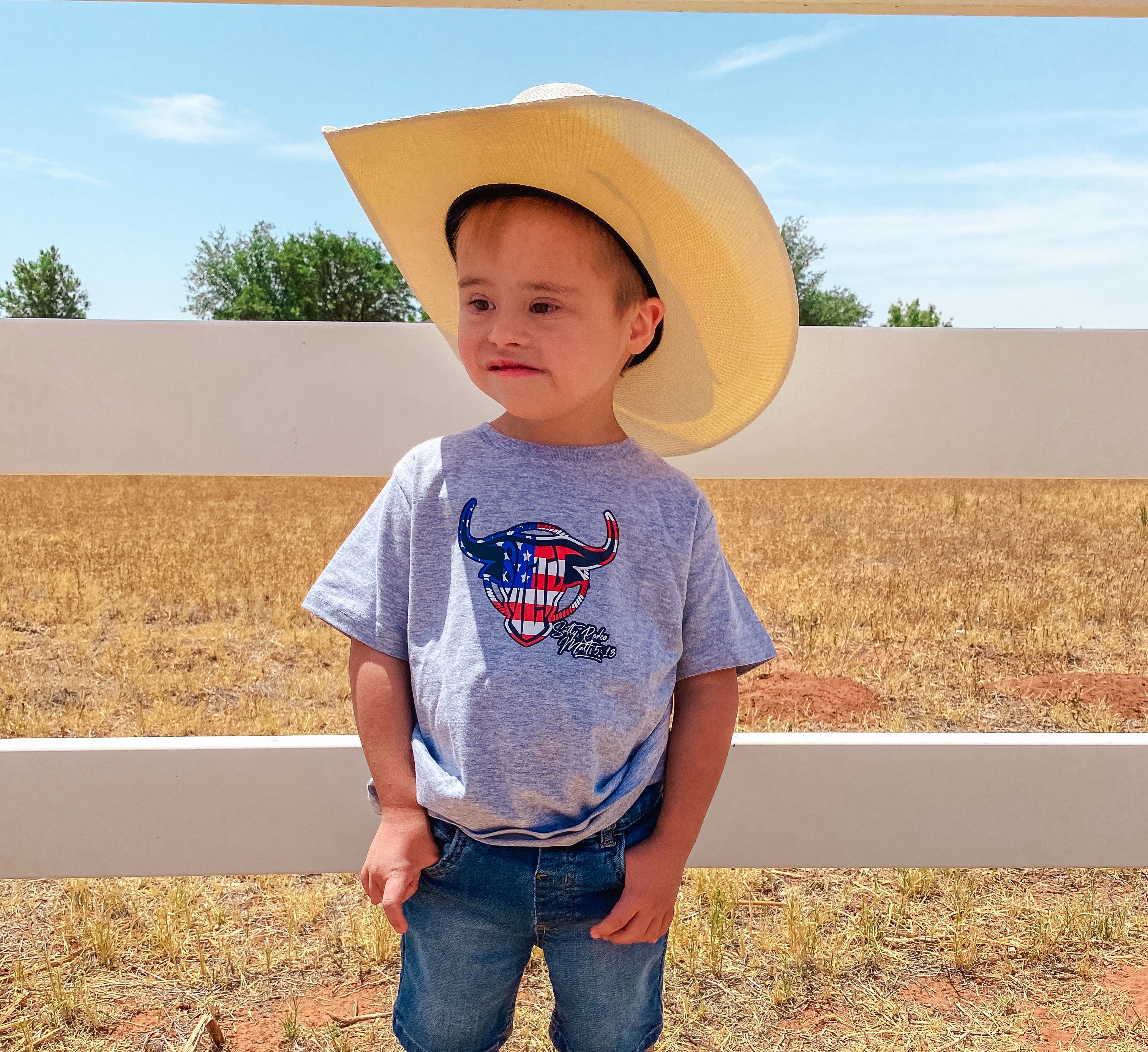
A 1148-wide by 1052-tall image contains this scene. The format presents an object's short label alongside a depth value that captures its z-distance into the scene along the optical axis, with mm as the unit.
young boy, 1062
